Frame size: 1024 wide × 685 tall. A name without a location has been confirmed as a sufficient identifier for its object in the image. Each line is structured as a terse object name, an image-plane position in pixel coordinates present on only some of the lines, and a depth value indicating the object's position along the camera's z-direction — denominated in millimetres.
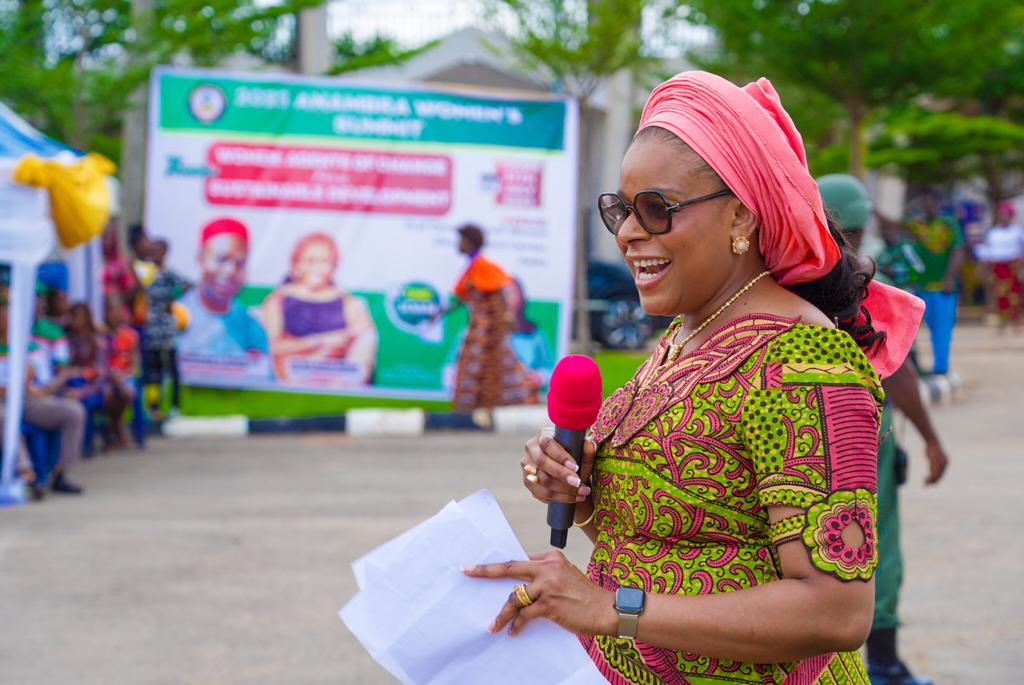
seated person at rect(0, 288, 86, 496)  8703
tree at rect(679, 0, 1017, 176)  16312
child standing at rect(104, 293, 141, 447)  10328
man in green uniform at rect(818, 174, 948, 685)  4395
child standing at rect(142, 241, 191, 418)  11148
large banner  11914
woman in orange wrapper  11602
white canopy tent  8281
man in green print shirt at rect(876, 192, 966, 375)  12820
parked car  17688
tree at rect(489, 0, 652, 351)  15422
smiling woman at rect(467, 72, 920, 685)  1783
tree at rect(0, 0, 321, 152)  13188
